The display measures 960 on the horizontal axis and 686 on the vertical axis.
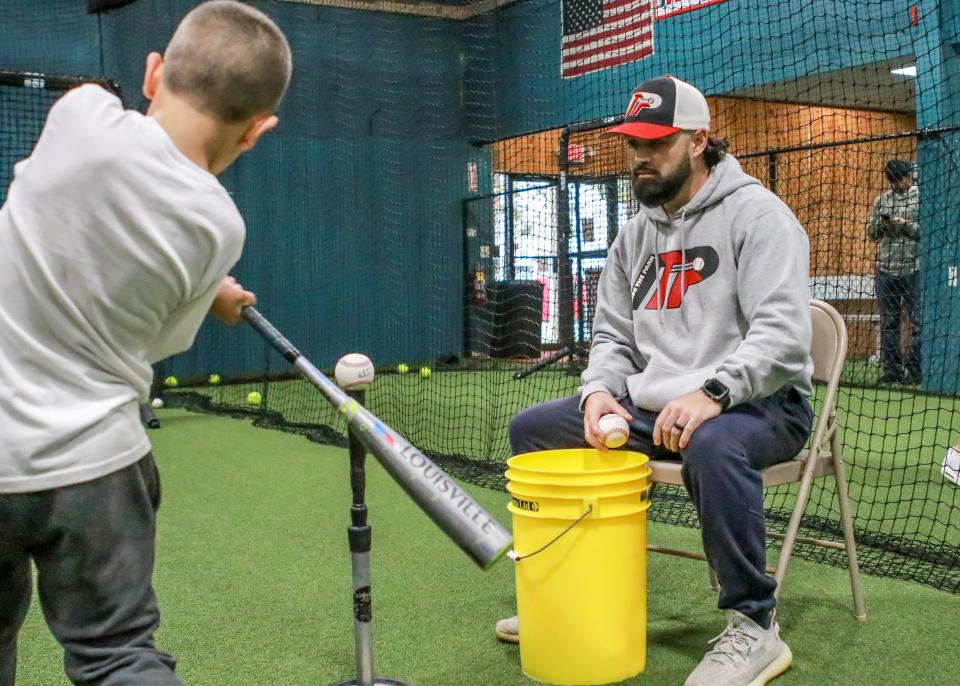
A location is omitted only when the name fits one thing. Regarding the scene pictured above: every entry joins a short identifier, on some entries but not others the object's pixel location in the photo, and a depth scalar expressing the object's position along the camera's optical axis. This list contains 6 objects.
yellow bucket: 2.01
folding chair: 2.17
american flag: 7.21
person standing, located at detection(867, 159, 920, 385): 6.67
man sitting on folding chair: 2.04
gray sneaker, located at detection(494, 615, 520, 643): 2.33
